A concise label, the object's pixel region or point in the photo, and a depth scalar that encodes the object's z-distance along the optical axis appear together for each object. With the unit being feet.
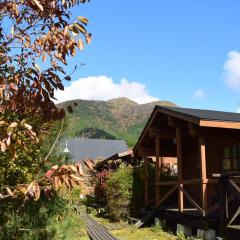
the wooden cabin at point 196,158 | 23.03
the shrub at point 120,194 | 42.54
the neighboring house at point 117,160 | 57.12
